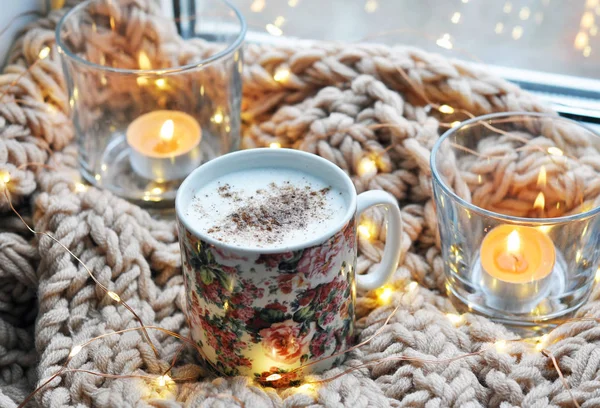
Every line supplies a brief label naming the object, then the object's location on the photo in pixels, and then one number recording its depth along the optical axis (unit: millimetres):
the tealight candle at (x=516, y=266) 771
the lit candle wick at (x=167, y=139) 930
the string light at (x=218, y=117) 942
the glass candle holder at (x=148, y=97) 907
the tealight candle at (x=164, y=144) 928
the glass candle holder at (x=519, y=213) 749
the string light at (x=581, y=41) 1079
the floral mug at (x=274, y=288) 623
